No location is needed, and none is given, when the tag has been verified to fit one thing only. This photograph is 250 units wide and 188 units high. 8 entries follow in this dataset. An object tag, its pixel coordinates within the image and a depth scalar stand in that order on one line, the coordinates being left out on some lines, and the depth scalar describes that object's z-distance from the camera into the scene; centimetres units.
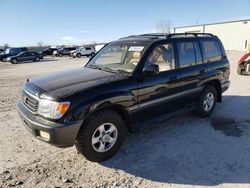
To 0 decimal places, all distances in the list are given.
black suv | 323
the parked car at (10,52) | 3059
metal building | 3803
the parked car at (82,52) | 3604
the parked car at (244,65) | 1080
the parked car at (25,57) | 2794
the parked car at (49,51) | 4271
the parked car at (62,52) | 4022
